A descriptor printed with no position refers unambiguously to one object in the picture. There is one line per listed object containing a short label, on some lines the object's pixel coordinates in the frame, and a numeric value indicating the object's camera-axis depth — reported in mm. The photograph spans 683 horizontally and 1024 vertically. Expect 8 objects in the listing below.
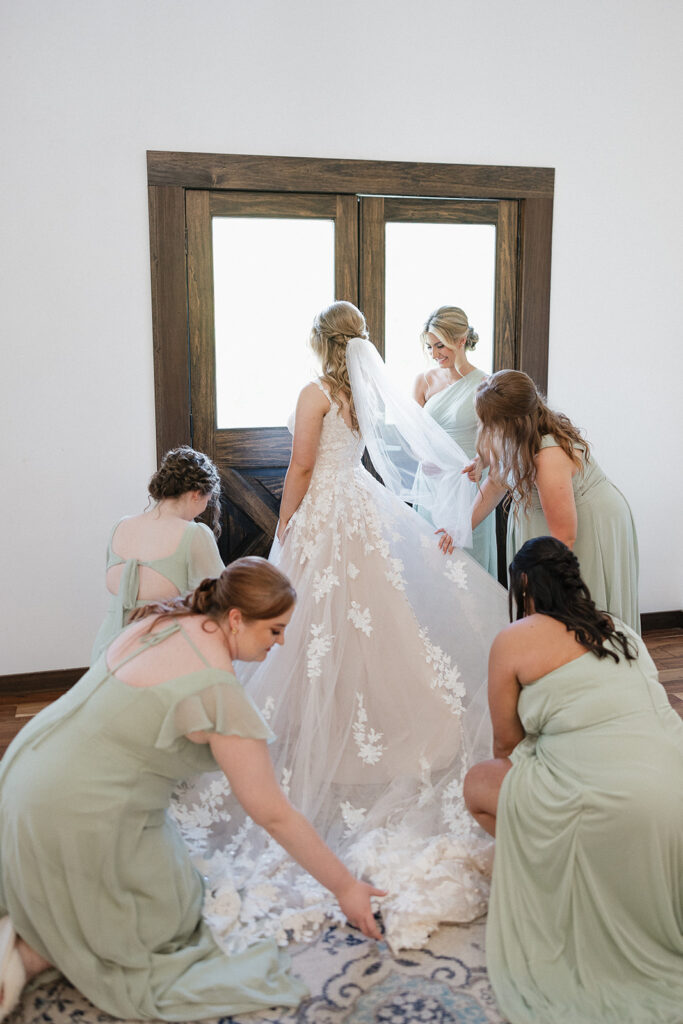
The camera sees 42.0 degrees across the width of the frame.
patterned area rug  1839
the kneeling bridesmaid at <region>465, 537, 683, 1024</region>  1828
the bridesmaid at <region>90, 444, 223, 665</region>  2572
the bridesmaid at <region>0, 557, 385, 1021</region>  1805
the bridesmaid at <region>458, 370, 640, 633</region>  2717
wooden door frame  3693
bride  2246
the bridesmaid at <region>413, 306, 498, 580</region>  3553
